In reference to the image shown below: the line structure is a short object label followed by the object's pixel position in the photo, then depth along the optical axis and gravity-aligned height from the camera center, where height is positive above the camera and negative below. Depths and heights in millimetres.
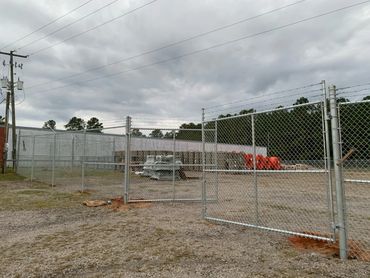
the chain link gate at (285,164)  6000 -127
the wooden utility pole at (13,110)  20734 +3483
